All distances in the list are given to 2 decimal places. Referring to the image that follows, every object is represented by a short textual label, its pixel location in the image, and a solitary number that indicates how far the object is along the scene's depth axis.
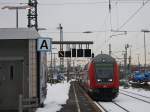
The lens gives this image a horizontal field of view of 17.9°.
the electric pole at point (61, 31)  60.14
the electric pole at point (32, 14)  36.14
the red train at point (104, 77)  34.56
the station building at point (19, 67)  20.61
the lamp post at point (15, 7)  33.68
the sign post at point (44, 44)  20.17
